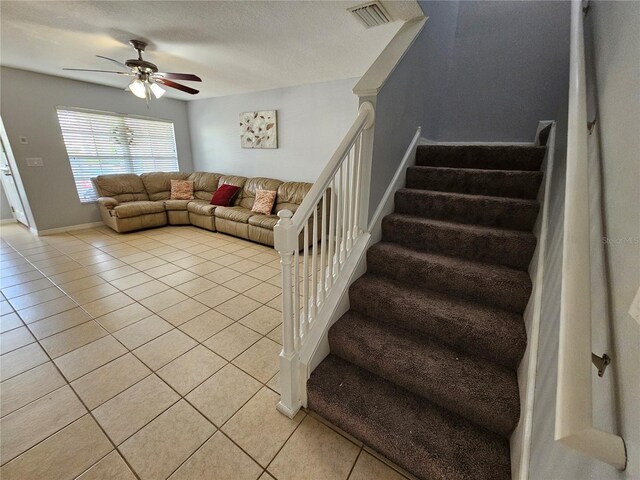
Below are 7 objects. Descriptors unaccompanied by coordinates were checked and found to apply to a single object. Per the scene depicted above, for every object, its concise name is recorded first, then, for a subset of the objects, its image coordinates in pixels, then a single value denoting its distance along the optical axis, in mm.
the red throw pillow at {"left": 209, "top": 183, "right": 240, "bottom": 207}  4926
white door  4418
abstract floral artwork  4762
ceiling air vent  1916
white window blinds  4578
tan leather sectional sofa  4359
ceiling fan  2773
